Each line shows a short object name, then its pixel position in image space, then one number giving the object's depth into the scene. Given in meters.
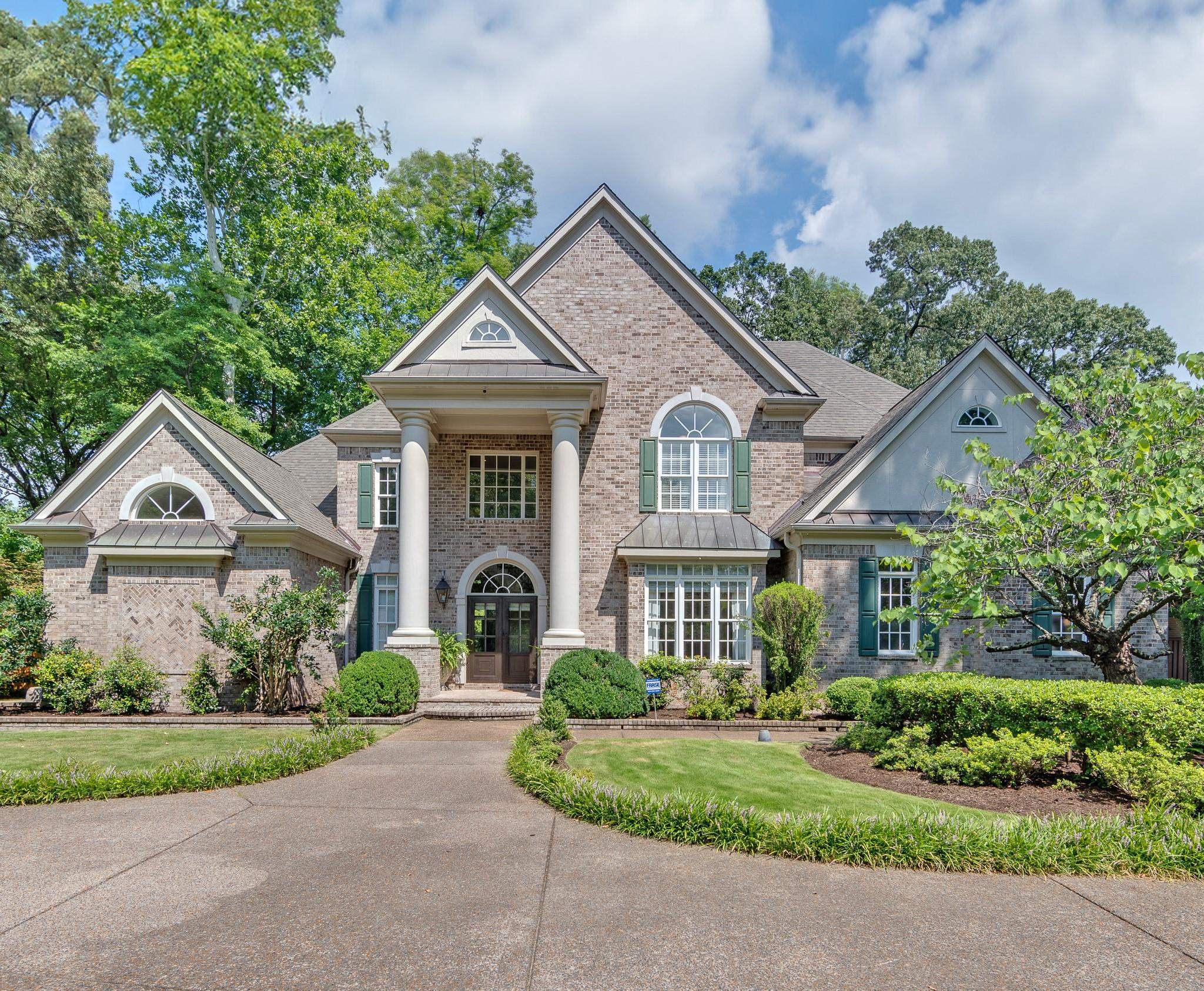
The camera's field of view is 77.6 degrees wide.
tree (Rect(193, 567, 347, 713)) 13.93
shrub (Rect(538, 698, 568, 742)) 11.29
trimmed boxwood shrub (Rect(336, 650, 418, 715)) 13.45
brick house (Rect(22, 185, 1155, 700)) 14.92
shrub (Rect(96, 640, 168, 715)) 13.95
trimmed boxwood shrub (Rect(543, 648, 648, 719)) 13.45
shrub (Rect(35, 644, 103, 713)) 13.88
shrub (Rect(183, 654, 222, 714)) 14.23
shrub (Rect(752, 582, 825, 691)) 14.20
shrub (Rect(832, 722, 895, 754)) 10.29
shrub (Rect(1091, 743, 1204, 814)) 7.33
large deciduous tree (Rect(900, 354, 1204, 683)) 8.24
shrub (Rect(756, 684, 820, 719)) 13.59
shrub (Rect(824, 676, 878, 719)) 13.31
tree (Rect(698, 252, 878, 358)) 37.16
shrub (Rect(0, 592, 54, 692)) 14.55
